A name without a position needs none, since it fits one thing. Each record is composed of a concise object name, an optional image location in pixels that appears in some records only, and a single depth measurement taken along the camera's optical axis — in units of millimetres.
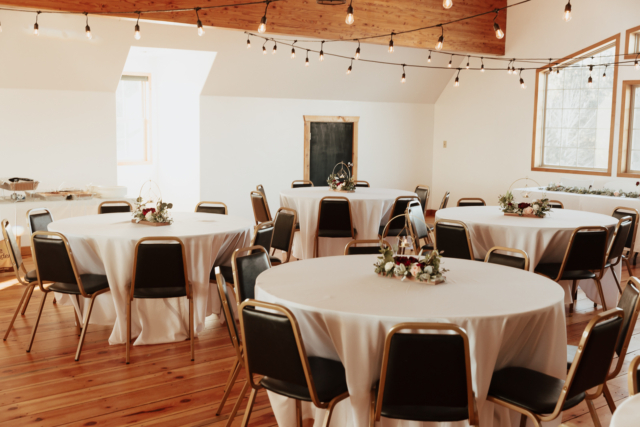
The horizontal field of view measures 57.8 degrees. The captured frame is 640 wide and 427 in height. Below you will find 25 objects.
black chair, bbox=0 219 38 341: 4590
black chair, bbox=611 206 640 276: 5888
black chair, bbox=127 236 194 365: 4090
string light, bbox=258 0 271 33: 5185
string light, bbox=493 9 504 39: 4904
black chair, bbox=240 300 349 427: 2488
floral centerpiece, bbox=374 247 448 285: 3170
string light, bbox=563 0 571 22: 4277
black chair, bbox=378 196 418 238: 6797
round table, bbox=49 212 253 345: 4363
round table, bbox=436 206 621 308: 5062
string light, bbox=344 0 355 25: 4834
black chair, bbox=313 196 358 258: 6426
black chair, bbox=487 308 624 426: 2410
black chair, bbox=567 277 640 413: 2830
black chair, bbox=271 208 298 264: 5293
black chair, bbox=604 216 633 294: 5156
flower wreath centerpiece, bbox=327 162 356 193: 7555
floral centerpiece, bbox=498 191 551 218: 5609
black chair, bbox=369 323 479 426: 2307
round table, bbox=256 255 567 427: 2596
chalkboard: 11039
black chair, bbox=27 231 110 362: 4152
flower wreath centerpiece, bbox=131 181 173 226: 4992
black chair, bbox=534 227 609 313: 4738
